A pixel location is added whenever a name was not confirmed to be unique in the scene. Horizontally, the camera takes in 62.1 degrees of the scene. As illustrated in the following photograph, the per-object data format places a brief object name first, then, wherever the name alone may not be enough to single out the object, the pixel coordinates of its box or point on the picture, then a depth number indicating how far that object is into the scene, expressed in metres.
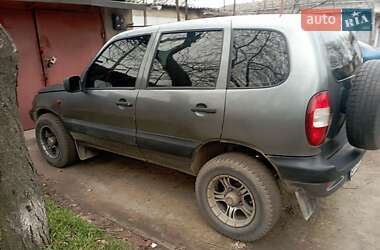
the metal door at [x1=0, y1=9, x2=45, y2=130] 5.95
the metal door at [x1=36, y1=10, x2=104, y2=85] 6.49
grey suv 2.30
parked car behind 4.71
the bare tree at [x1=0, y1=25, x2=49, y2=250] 2.08
